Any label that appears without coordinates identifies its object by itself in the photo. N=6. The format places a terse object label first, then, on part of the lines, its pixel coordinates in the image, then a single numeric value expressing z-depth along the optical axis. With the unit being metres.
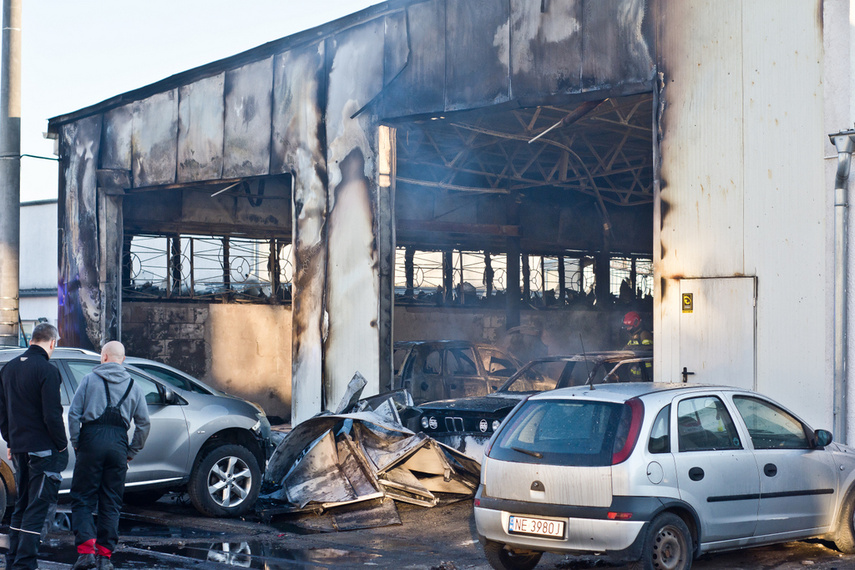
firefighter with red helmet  14.76
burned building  9.91
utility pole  12.60
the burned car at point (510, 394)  10.62
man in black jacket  6.92
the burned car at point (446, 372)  14.80
